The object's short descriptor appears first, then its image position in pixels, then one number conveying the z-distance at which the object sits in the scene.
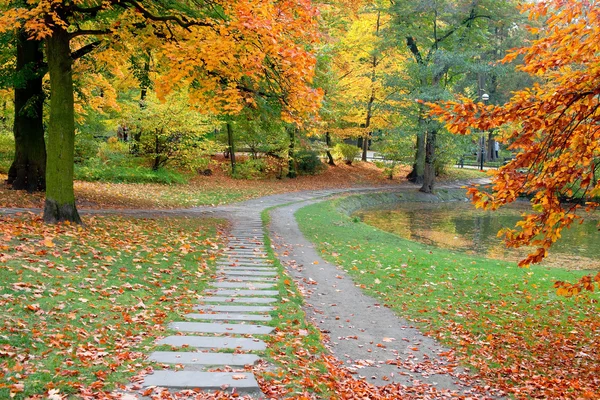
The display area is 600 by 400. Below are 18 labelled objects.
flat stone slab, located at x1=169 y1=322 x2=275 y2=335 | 5.33
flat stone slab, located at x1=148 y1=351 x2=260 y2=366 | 4.41
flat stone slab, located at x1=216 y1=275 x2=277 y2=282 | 7.87
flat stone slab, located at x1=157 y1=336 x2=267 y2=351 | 4.84
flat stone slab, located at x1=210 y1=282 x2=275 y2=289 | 7.43
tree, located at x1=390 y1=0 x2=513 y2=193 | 25.81
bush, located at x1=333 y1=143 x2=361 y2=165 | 34.75
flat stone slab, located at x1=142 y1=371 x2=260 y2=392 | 3.93
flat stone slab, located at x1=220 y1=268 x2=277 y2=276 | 8.33
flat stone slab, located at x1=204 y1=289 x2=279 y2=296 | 7.03
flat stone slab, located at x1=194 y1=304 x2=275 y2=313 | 6.18
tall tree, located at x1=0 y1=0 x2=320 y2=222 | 8.55
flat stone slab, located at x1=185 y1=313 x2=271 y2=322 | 5.79
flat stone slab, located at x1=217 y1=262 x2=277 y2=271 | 8.86
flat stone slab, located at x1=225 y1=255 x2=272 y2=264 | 9.46
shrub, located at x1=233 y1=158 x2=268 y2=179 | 29.30
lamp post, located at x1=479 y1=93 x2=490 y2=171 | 41.58
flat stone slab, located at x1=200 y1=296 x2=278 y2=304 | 6.63
